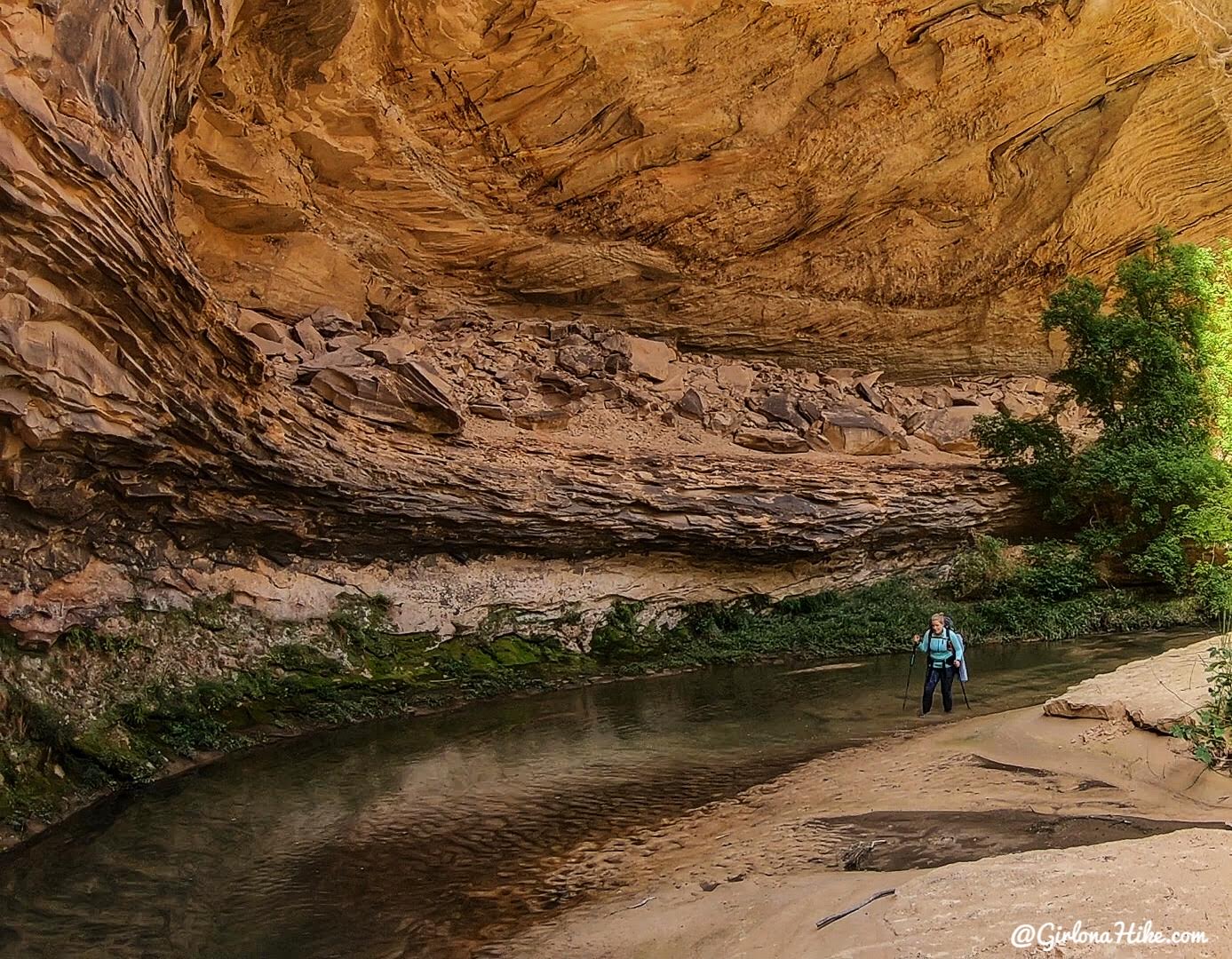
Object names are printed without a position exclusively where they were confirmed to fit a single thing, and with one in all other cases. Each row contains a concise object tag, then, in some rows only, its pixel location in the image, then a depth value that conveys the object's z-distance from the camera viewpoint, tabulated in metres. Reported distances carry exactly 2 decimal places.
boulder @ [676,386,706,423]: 20.41
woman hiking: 10.45
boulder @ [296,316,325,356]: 16.40
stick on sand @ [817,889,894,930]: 4.49
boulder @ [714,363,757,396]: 21.83
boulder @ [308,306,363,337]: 17.11
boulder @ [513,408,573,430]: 18.28
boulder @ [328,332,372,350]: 16.52
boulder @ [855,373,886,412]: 22.94
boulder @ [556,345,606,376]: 20.05
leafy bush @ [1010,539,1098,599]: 17.33
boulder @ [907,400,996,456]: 22.12
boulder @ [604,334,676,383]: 20.98
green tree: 16.62
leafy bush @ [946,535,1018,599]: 17.67
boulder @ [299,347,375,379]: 15.10
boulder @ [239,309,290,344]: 15.86
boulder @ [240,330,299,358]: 15.42
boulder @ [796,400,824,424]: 21.25
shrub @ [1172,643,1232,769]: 5.89
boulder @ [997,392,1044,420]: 23.98
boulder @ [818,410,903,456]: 20.86
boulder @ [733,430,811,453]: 20.22
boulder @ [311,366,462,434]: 14.83
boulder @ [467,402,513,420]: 17.62
